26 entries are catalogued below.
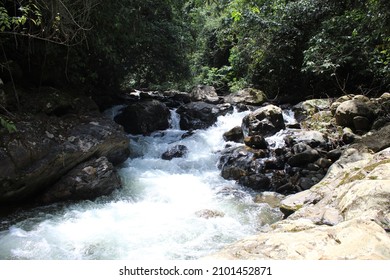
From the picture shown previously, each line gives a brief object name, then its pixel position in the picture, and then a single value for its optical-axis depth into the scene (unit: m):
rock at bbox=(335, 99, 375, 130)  8.25
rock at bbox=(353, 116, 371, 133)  8.11
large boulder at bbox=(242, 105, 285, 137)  9.59
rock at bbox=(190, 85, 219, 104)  13.62
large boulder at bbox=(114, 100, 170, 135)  10.64
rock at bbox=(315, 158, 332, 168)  7.37
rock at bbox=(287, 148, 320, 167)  7.58
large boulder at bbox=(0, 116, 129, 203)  5.60
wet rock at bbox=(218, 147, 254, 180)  7.92
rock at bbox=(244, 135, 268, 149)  8.69
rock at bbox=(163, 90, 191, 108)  13.37
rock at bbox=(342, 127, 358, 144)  7.84
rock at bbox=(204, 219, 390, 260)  2.41
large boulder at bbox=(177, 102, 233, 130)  11.45
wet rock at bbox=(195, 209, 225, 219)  5.81
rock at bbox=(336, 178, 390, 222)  3.14
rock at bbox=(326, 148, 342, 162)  7.50
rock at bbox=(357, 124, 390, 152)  6.48
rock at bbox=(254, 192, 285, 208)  6.61
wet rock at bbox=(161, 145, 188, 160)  9.11
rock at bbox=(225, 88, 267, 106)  12.68
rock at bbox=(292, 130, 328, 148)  8.07
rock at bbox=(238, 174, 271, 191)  7.39
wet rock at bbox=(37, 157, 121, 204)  6.19
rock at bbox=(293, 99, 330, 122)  10.27
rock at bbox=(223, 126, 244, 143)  9.87
